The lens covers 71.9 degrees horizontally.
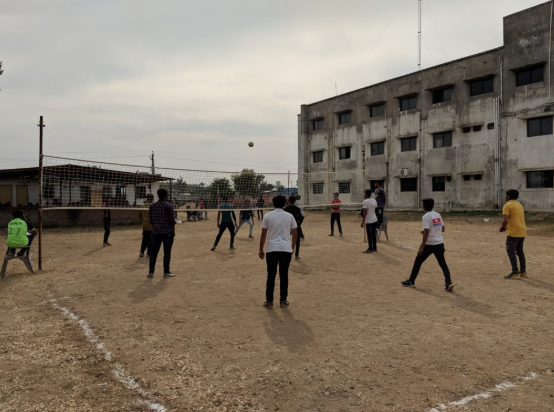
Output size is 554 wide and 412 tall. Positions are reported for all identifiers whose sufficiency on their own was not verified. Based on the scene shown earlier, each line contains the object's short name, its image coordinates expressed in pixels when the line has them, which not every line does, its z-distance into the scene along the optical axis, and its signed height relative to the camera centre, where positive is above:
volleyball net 13.68 +0.48
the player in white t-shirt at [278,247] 5.89 -0.69
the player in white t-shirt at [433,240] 6.88 -0.70
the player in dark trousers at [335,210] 14.24 -0.32
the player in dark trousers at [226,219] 11.69 -0.52
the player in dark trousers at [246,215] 14.27 -0.51
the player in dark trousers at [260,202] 15.36 +0.00
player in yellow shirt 7.65 -0.58
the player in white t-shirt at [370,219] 10.81 -0.49
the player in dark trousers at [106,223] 14.08 -0.76
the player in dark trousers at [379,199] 12.55 +0.08
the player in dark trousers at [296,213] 8.04 -0.26
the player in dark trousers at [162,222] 8.12 -0.42
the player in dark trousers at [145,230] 10.38 -0.76
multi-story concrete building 21.89 +5.05
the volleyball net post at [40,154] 8.71 +1.12
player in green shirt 8.30 -0.69
